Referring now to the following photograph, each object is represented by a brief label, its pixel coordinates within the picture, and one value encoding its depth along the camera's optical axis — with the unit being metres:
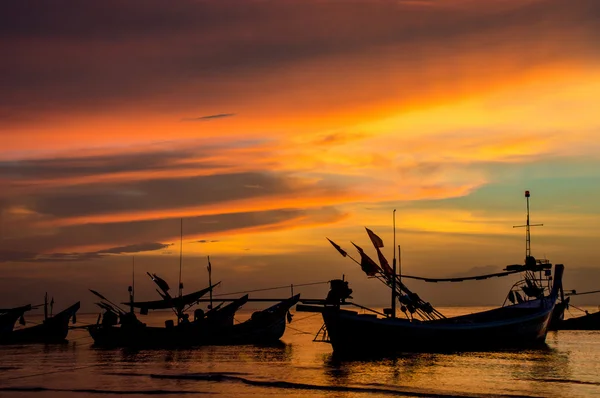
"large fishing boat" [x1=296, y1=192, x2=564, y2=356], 48.44
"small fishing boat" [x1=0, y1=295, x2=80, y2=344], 76.94
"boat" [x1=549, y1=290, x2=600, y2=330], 82.56
